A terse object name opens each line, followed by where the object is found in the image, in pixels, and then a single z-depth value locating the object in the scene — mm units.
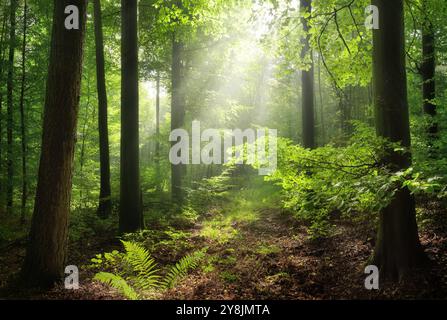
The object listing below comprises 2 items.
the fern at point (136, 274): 4738
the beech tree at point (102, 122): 11961
